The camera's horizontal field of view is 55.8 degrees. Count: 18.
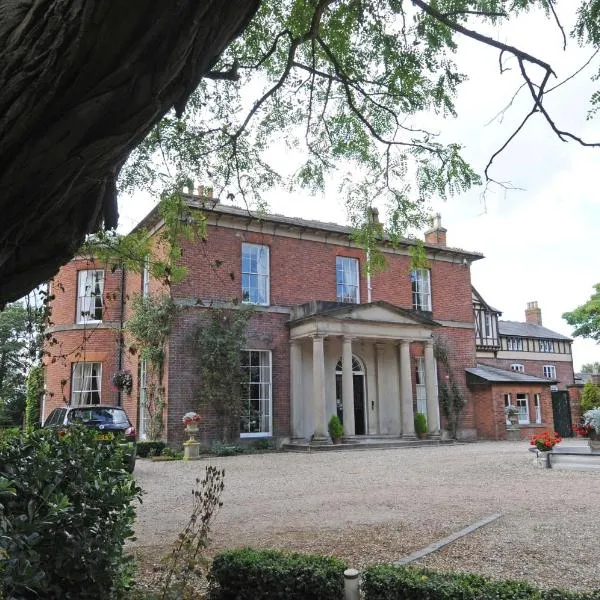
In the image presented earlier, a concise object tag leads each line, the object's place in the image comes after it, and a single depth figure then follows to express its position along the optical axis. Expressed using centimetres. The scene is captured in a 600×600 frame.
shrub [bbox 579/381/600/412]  2738
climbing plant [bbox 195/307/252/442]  1738
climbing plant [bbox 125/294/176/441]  1738
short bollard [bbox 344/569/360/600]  366
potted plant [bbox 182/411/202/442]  1584
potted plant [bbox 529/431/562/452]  1291
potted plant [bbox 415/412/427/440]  2027
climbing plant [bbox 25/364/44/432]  2178
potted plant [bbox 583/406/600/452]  1322
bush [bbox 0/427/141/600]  311
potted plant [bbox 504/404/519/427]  2264
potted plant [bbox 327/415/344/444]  1822
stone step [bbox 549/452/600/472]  1242
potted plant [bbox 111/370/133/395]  2014
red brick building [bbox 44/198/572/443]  1802
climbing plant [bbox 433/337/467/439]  2214
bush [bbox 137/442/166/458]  1611
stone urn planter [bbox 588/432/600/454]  1312
